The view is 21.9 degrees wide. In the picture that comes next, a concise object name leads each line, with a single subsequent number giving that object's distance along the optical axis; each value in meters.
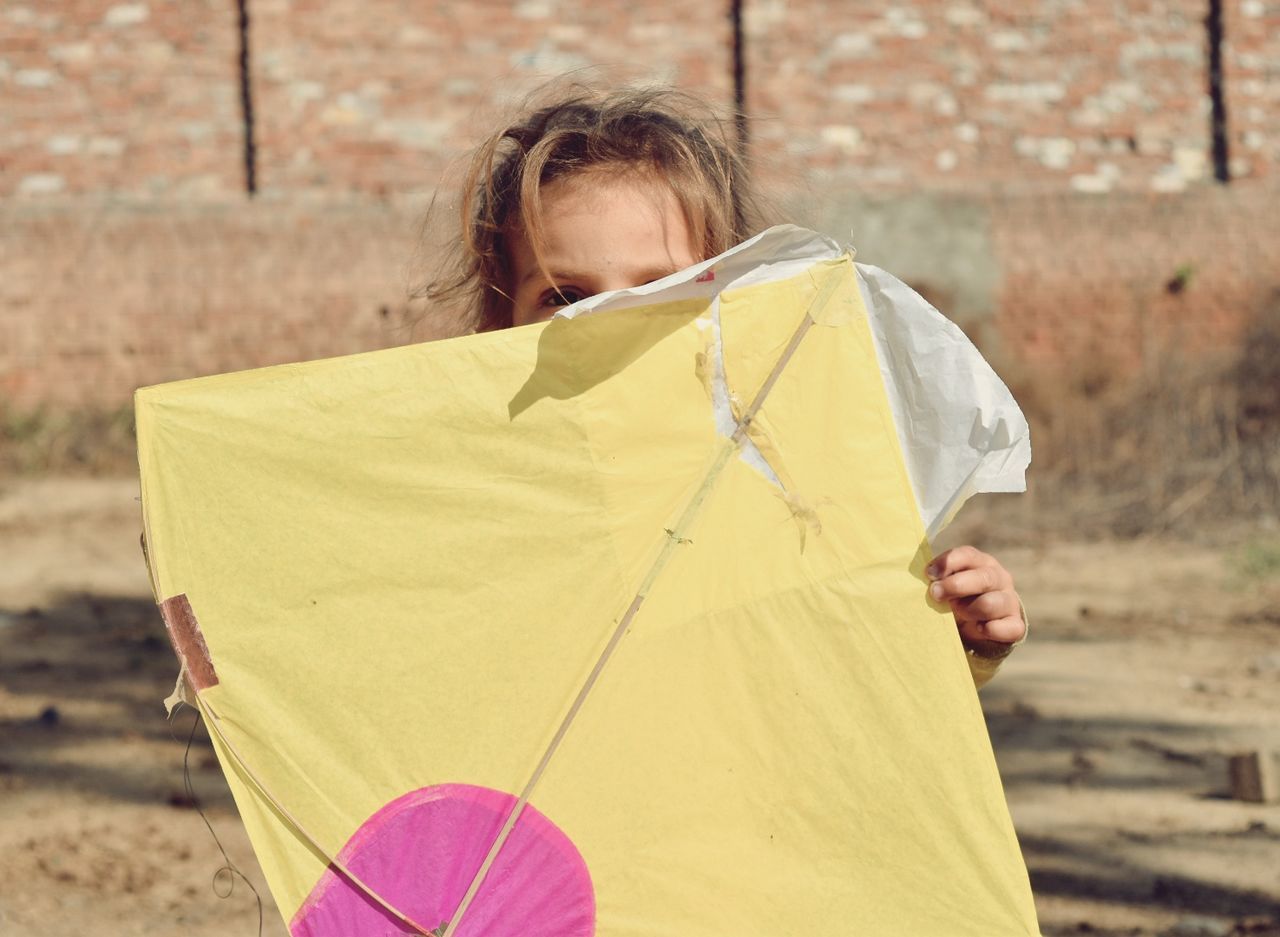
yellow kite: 1.94
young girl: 2.12
